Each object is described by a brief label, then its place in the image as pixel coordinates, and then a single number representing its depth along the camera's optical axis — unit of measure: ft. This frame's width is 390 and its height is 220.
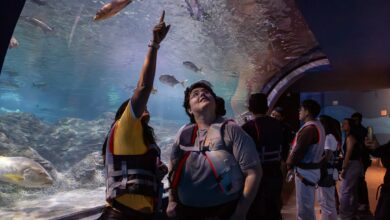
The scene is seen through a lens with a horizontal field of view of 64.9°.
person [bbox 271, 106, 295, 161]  13.78
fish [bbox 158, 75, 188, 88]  41.14
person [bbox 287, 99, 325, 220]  14.06
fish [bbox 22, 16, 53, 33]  32.28
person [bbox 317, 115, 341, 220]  16.68
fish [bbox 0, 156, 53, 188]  19.08
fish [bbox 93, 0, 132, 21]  15.64
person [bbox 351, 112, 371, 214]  20.30
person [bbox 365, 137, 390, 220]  11.30
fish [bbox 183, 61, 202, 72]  38.73
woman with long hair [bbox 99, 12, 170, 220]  6.44
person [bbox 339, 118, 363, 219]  19.89
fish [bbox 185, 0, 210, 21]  29.64
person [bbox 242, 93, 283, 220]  10.99
